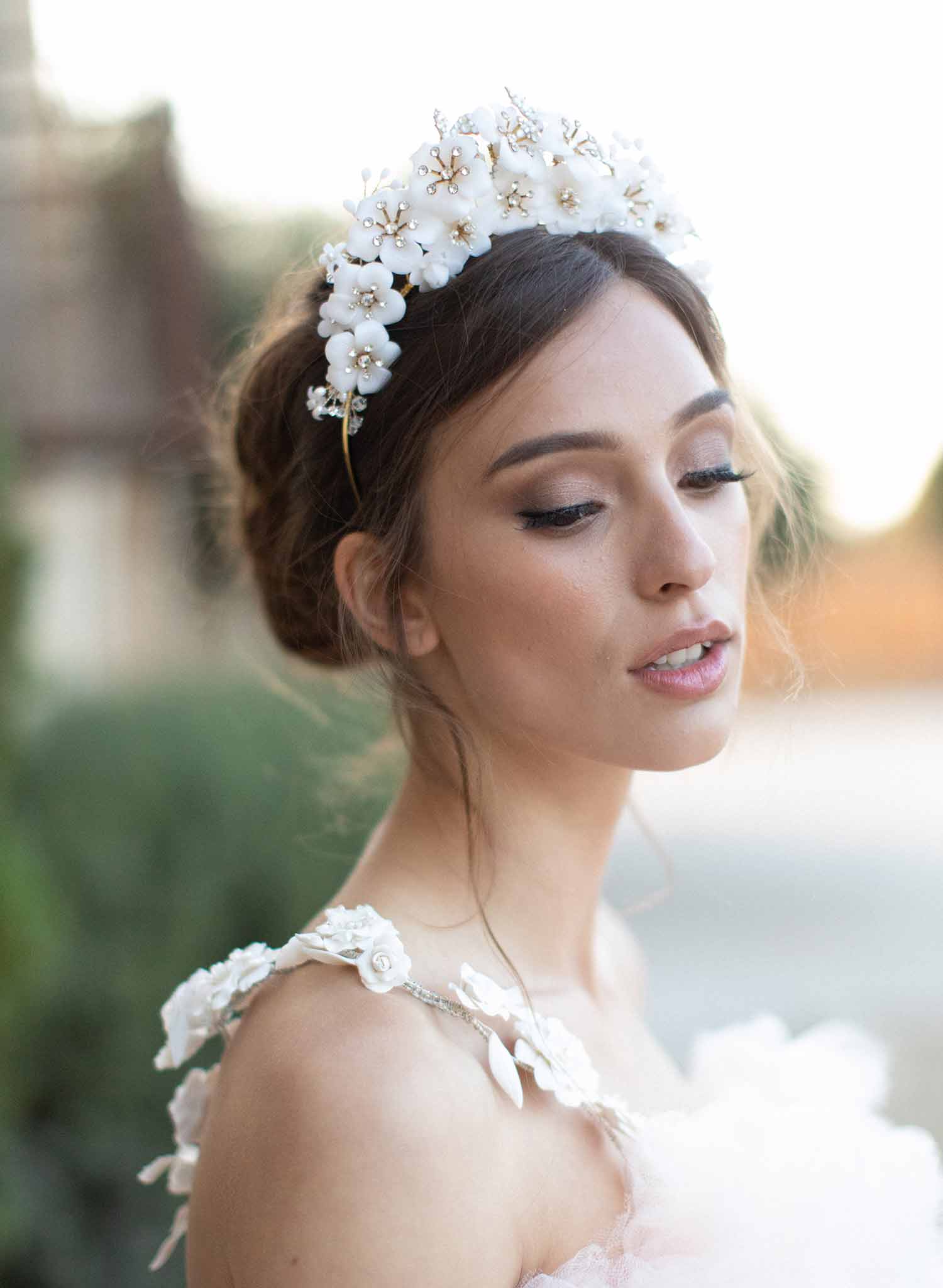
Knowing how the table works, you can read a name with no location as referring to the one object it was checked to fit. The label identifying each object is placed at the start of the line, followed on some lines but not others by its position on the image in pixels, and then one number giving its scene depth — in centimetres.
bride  148
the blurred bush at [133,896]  442
